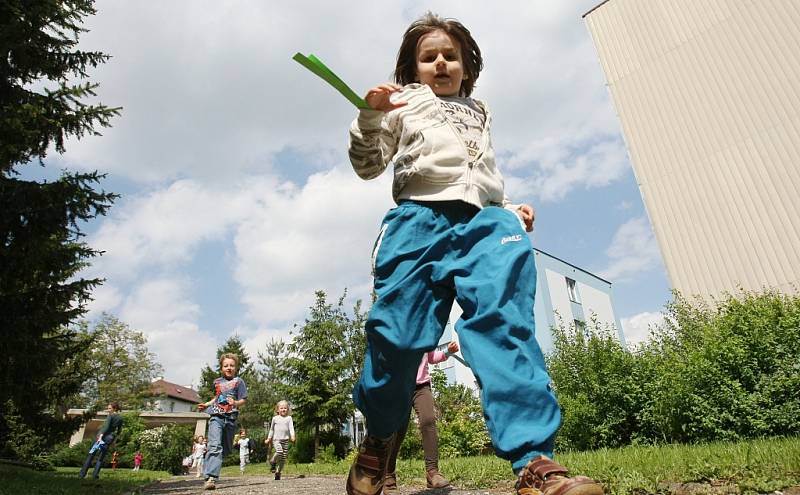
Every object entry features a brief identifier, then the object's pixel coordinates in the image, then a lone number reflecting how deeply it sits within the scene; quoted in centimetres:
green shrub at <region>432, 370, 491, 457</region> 1455
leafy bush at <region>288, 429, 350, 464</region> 2295
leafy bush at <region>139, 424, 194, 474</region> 3083
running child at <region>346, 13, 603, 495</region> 161
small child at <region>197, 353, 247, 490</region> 624
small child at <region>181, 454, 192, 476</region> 2861
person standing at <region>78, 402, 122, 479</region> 1080
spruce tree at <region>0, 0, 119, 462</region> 807
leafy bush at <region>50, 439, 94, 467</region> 2618
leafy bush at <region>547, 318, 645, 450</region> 1030
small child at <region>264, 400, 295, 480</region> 984
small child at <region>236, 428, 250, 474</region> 1780
